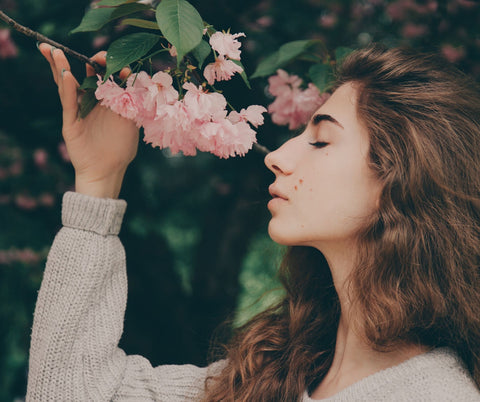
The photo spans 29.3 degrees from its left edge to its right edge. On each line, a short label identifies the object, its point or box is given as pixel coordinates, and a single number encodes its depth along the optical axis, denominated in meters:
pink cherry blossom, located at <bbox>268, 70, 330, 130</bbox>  0.95
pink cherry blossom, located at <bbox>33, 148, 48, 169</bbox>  1.33
